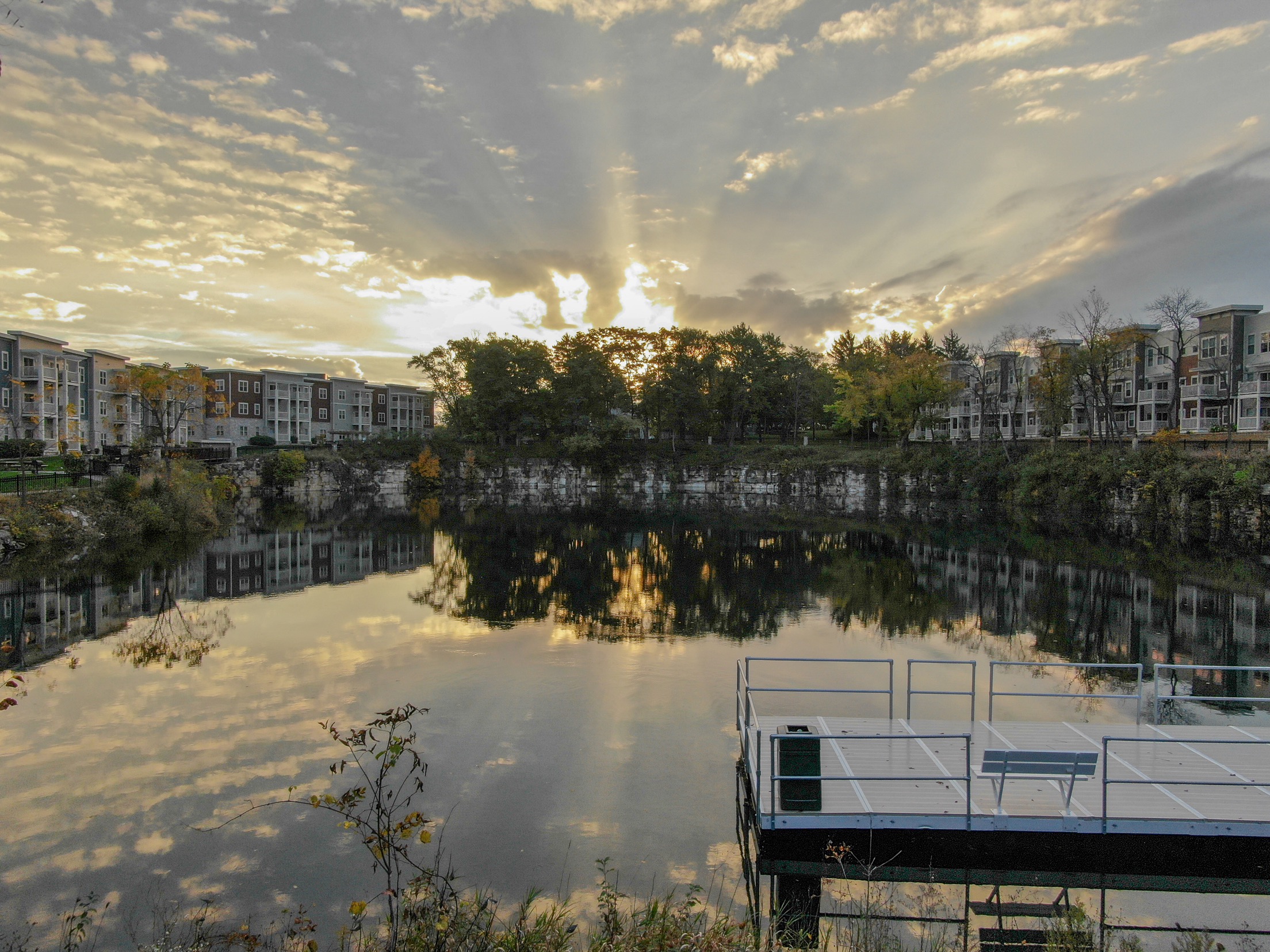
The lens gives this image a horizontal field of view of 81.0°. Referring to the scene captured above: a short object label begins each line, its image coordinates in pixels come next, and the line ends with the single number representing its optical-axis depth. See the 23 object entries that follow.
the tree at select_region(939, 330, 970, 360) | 119.81
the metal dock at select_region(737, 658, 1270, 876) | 8.81
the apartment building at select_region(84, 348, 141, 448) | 85.75
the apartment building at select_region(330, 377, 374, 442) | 124.06
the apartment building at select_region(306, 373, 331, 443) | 120.31
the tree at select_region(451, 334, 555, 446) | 90.62
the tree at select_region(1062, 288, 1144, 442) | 60.03
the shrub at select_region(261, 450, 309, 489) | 77.19
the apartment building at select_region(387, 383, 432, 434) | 134.50
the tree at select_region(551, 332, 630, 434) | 90.62
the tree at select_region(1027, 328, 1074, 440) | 63.03
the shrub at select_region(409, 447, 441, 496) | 87.88
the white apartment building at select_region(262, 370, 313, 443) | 112.38
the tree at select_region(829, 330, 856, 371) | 125.24
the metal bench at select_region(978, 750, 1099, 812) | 8.45
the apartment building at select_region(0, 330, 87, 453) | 69.75
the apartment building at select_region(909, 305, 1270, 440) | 63.34
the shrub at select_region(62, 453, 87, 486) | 40.03
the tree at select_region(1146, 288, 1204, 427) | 57.69
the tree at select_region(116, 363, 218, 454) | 58.56
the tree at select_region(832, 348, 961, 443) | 76.56
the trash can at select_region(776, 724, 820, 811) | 9.02
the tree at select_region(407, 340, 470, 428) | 91.81
